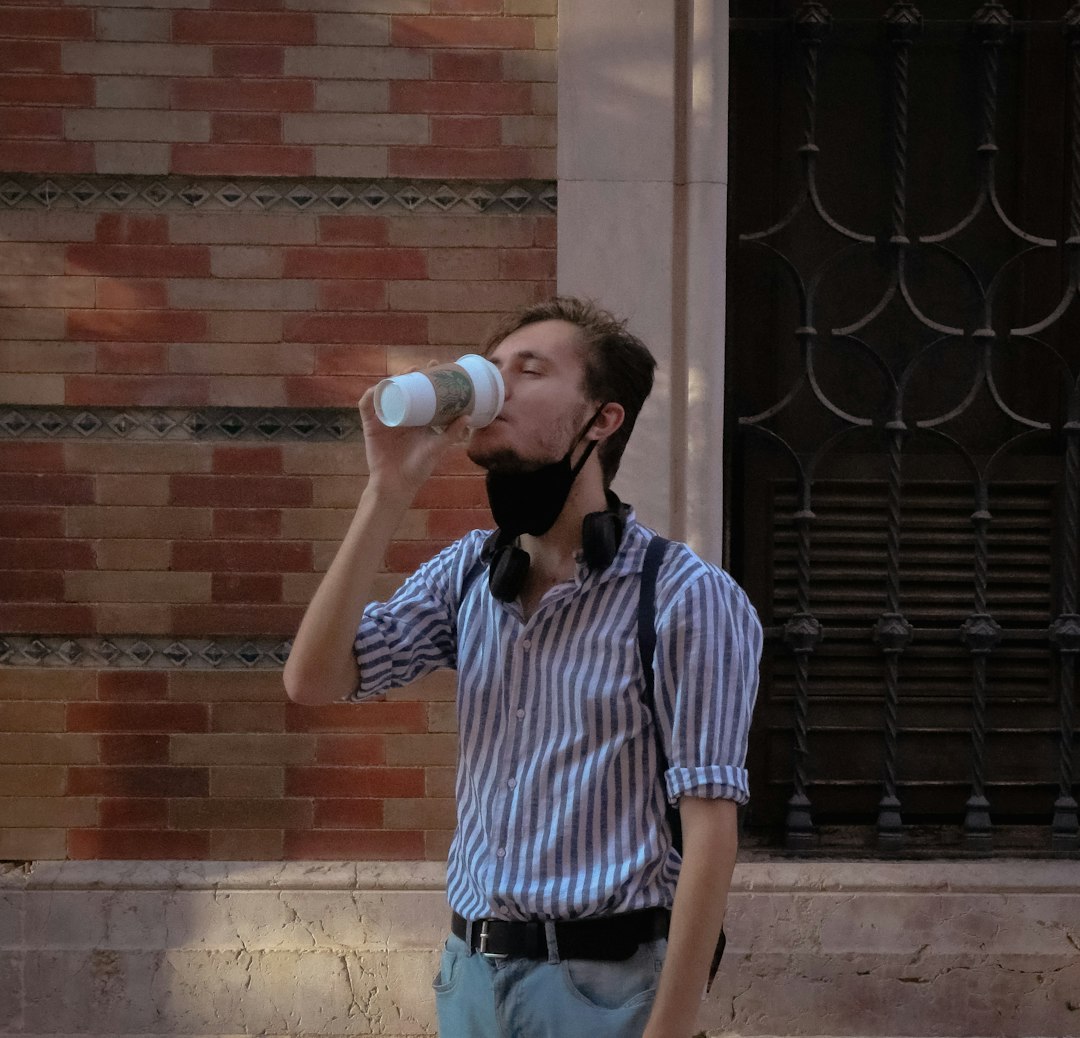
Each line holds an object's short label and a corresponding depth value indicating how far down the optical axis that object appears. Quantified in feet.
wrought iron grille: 15.16
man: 6.89
